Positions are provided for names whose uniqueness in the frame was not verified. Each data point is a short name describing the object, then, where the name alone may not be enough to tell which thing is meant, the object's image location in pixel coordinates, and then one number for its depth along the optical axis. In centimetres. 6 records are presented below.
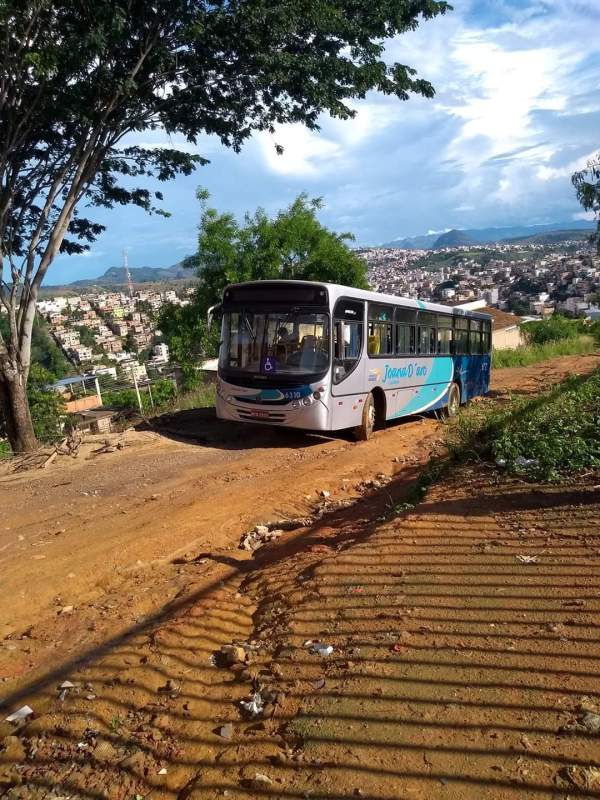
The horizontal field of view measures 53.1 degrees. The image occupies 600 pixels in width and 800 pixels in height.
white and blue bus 1016
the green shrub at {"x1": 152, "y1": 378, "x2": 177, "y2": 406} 2700
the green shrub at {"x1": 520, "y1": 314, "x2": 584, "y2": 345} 3878
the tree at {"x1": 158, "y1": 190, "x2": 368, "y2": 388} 2291
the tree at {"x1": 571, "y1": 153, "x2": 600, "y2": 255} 1118
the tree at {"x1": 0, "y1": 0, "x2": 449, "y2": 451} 1016
